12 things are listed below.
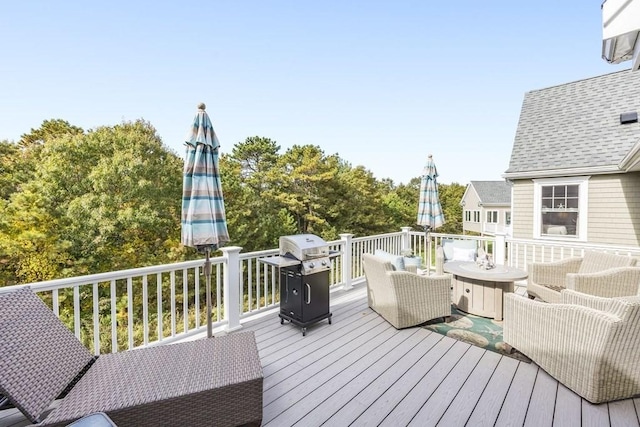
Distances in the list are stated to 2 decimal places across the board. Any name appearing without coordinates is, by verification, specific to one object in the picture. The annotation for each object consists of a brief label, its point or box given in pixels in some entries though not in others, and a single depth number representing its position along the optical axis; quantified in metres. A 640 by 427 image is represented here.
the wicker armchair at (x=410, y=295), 3.45
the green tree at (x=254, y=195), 15.38
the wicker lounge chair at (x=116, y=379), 1.58
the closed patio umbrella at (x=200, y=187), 2.68
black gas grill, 3.44
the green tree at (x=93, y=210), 11.63
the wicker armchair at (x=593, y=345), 2.07
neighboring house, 21.58
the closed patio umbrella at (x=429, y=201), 5.36
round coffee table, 3.75
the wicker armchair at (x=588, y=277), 3.29
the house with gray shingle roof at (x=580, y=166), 6.45
